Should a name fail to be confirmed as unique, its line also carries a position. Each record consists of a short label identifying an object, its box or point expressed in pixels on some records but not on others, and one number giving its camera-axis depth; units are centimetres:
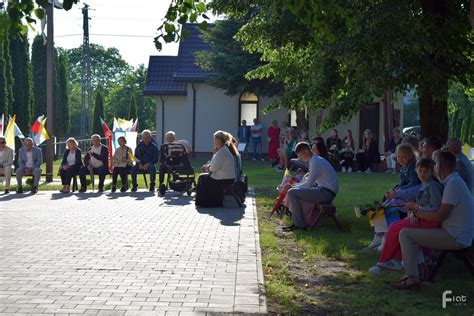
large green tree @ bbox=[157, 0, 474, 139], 1184
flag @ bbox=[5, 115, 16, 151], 2312
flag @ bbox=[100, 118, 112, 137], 2369
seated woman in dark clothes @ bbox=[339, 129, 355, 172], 2775
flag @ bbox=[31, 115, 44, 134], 2455
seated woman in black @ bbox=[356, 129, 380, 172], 2747
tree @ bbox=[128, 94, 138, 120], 5800
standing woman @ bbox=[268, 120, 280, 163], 3478
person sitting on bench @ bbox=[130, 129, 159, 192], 2050
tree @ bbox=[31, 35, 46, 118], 5225
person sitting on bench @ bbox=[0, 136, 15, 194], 2022
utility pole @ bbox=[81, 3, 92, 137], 5493
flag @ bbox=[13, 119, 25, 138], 2585
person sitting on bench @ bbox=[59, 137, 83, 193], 2003
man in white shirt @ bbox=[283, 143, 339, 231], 1259
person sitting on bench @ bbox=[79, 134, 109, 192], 2039
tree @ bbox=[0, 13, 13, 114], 4303
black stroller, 1936
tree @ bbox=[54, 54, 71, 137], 5572
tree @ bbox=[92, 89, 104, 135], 5566
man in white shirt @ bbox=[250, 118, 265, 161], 3491
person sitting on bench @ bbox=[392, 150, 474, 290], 824
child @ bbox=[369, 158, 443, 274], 852
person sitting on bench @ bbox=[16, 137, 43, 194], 2017
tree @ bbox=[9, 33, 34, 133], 4594
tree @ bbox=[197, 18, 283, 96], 3356
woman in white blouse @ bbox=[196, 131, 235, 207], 1644
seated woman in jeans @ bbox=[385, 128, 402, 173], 2672
